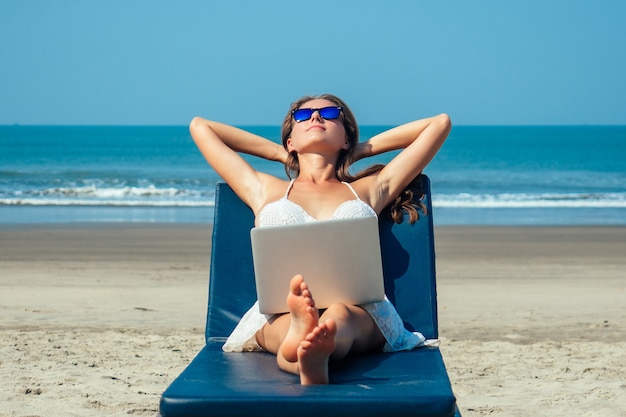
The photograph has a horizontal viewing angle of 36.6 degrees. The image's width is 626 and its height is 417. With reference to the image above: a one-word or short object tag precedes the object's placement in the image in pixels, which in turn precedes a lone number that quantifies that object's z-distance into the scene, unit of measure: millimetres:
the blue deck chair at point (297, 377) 2938
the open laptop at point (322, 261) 3521
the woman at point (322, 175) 3748
